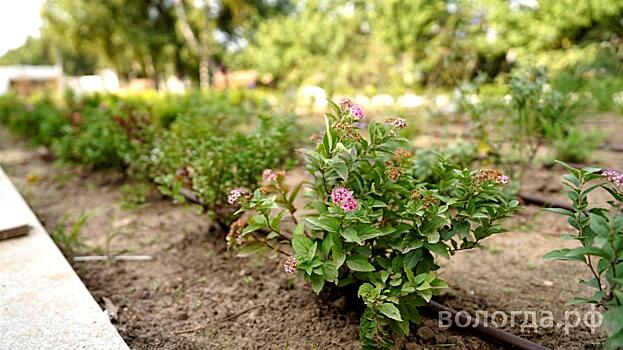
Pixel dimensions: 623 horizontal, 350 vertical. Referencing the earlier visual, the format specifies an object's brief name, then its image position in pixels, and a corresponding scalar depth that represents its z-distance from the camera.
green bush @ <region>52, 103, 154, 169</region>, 3.27
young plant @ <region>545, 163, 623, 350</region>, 1.00
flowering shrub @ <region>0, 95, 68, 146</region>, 5.09
